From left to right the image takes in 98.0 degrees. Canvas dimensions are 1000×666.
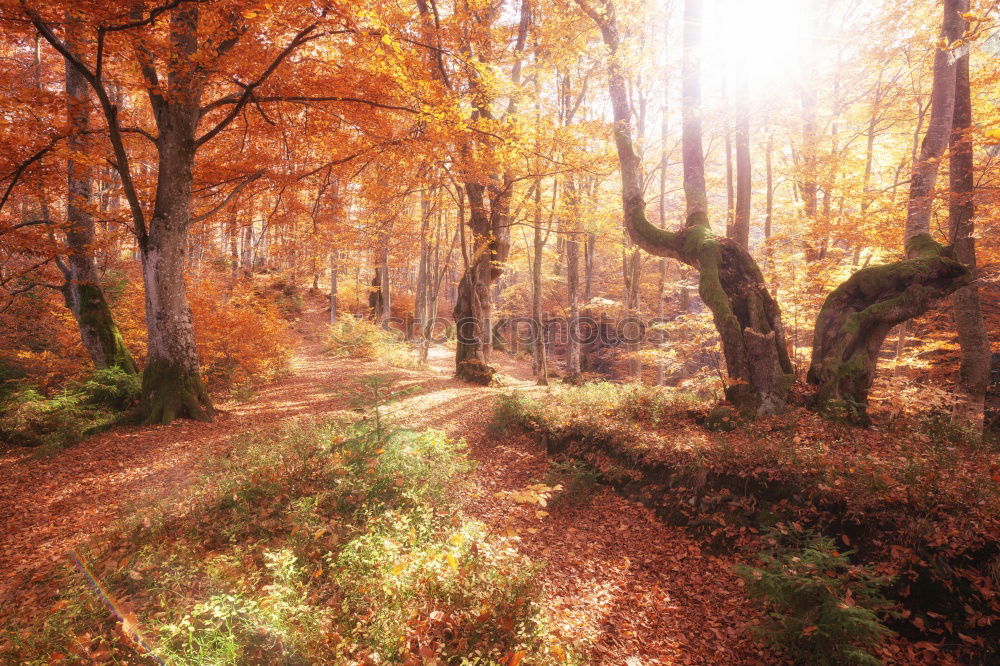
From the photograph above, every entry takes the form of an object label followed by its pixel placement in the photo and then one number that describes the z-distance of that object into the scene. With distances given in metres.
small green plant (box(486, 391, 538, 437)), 8.91
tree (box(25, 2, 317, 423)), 7.71
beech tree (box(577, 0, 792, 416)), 7.66
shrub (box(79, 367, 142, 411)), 8.32
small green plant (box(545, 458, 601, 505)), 6.72
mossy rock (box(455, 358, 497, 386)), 13.78
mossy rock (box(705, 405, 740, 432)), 7.41
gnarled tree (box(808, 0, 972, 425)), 7.35
